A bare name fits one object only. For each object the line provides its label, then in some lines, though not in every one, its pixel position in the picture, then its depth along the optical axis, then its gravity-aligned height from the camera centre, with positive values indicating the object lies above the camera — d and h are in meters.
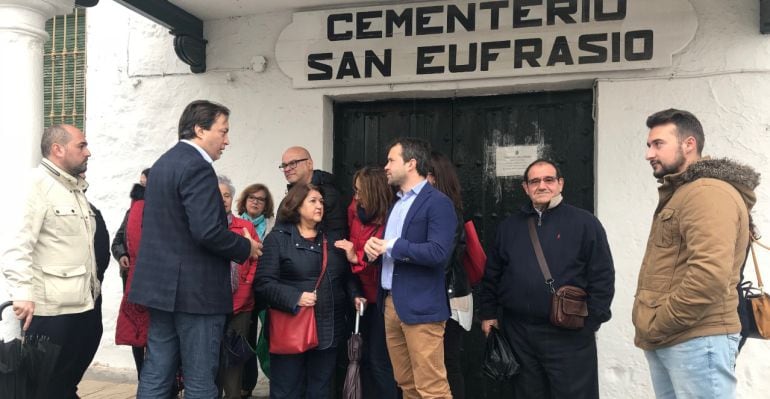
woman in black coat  3.64 -0.50
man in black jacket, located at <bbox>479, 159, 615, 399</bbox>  3.29 -0.46
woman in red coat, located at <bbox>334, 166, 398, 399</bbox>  3.73 -0.41
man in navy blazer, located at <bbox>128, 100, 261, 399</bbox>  3.03 -0.36
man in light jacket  3.13 -0.30
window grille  5.64 +1.14
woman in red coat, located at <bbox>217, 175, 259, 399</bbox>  4.06 -0.67
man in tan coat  2.37 -0.25
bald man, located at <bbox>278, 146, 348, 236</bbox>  3.96 +0.12
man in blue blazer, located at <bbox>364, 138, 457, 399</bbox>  3.23 -0.39
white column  3.59 +0.67
